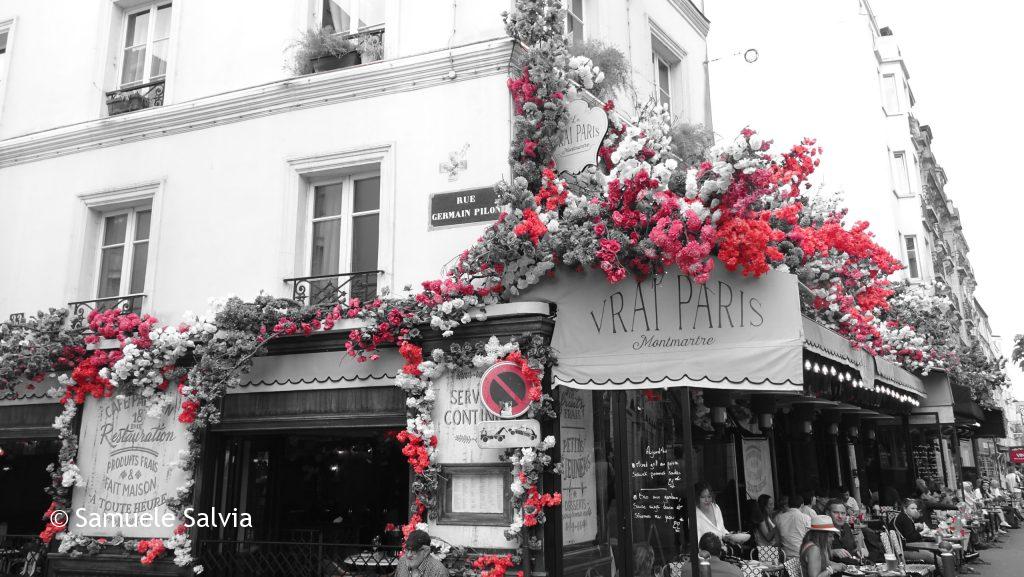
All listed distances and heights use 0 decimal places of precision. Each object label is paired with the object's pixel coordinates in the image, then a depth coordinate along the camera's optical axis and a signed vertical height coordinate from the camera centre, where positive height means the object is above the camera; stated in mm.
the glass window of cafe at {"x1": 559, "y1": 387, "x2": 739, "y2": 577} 7766 -193
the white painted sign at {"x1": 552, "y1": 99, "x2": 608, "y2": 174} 8117 +3347
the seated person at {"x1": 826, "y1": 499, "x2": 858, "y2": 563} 10477 -900
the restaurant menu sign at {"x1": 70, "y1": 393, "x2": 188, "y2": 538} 8680 -2
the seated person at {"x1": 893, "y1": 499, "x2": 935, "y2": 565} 11930 -1141
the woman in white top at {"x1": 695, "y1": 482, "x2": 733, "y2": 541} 9716 -597
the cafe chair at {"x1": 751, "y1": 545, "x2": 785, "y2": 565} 9711 -1116
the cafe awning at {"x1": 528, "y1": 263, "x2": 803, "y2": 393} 6840 +1194
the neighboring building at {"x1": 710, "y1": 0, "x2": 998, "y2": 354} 25422 +10986
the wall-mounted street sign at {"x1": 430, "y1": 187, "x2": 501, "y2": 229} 8055 +2629
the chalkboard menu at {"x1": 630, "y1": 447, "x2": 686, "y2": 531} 8844 -235
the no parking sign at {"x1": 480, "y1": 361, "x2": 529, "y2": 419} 7277 +680
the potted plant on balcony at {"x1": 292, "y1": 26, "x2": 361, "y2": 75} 9266 +4809
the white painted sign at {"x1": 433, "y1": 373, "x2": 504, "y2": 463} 7492 +441
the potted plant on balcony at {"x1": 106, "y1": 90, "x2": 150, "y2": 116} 10336 +4745
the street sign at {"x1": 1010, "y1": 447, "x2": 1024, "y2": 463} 31334 +207
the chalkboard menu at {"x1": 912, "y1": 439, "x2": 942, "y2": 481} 20875 +51
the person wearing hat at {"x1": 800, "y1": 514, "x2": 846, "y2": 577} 8133 -916
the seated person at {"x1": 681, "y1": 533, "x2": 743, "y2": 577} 7270 -912
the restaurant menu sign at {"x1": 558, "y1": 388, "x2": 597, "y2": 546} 7609 -39
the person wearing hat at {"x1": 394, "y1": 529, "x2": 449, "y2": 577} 6575 -784
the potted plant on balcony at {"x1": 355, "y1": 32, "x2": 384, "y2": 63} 9203 +4835
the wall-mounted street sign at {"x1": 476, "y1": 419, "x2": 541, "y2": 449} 7074 +280
